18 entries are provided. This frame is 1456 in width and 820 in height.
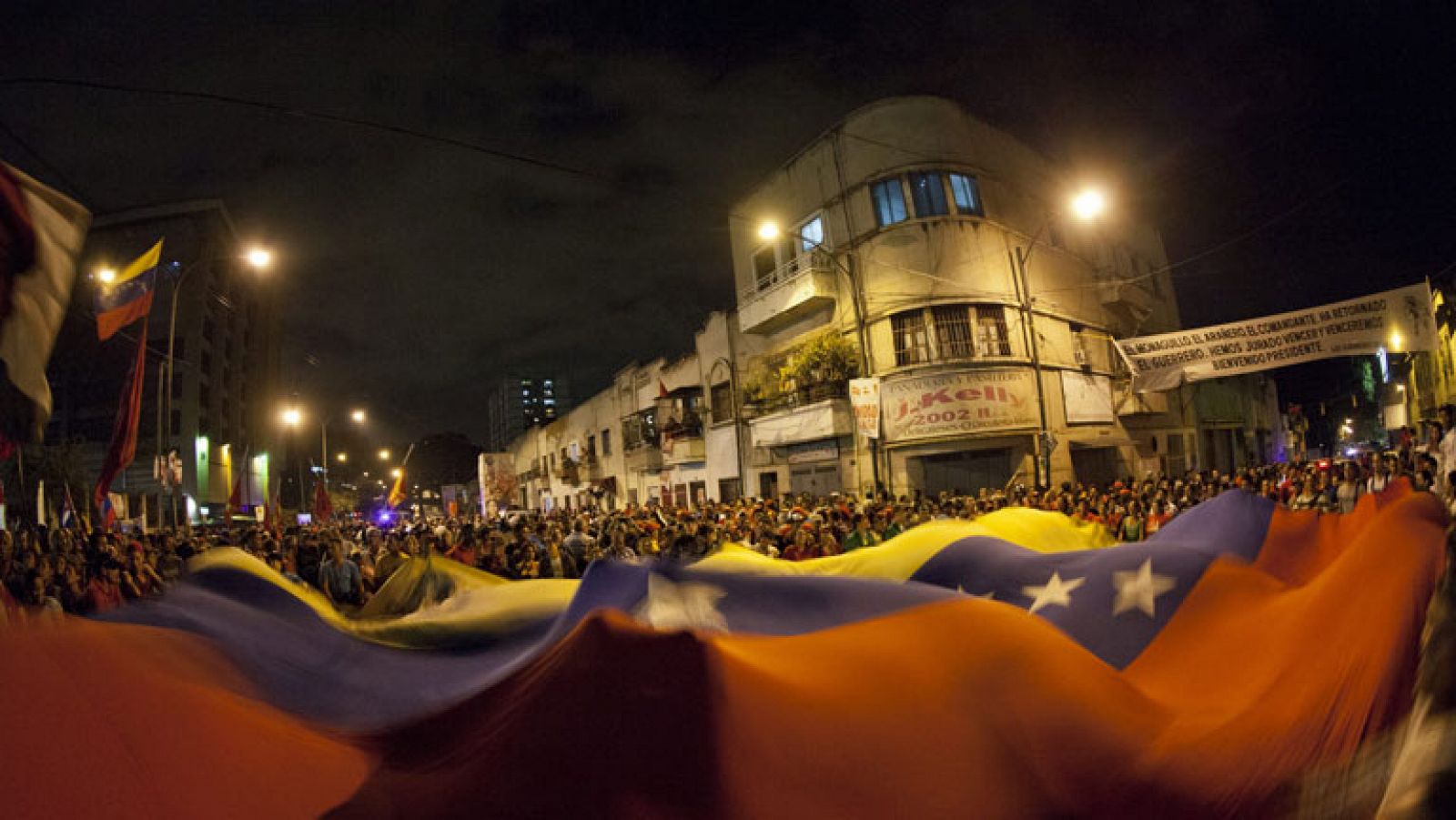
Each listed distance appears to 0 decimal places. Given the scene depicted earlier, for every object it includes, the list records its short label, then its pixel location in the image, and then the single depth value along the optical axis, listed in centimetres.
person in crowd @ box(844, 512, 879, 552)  1085
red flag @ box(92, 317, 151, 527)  1222
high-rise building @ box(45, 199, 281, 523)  5159
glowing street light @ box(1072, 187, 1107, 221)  1530
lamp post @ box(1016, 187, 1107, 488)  1538
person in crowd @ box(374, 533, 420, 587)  1041
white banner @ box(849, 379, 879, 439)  2120
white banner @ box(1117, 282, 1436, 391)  1559
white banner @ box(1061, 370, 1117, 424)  2455
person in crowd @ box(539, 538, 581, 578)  1049
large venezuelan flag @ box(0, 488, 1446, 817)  224
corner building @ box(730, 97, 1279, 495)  2248
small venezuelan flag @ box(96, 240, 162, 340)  1438
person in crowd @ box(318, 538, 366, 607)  834
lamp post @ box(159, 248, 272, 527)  1638
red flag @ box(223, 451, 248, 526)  2427
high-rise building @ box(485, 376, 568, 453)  19138
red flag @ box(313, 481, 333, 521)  2745
